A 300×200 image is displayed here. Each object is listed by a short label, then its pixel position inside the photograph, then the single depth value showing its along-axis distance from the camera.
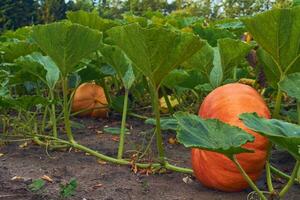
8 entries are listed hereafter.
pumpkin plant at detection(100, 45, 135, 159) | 2.06
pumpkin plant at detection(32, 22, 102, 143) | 1.73
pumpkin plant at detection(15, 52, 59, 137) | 2.06
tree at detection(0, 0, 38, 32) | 12.66
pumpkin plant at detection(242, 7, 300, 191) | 1.41
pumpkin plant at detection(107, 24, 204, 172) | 1.47
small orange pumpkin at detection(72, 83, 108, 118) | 2.95
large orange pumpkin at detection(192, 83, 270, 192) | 1.60
